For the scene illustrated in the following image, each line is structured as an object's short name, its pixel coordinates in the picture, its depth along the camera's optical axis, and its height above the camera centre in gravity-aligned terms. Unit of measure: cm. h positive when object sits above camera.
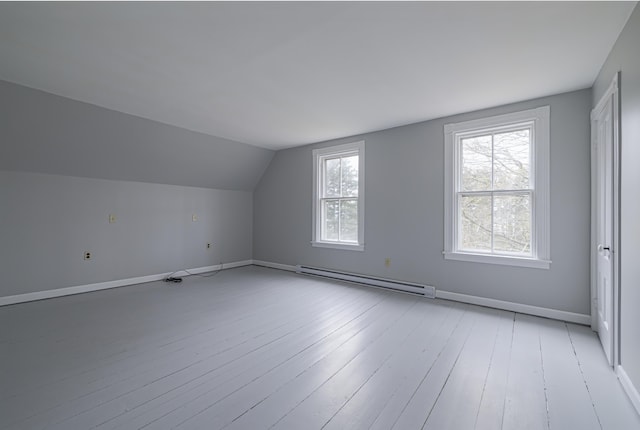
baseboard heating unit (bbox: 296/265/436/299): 394 -99
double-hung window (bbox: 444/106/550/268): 321 +34
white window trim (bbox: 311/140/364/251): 469 +40
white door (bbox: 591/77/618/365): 214 +2
